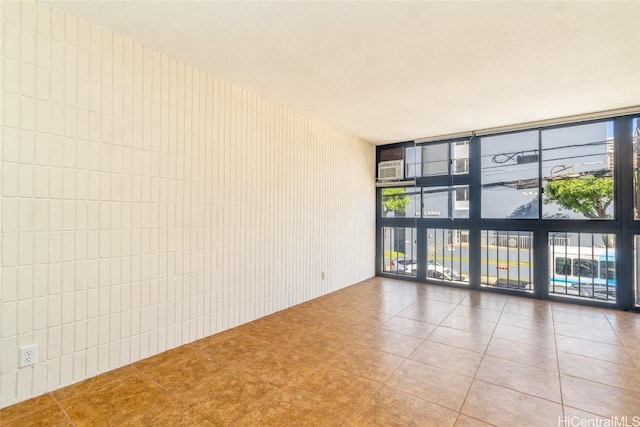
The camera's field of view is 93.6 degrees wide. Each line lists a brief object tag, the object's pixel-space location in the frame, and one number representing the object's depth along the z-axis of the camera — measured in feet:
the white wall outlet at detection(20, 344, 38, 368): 6.04
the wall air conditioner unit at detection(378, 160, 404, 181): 17.10
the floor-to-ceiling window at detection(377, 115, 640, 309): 12.23
